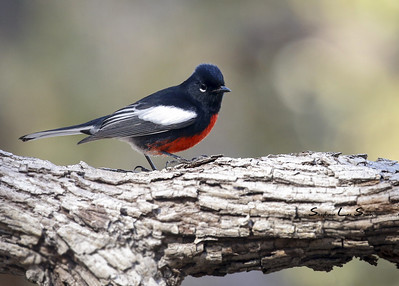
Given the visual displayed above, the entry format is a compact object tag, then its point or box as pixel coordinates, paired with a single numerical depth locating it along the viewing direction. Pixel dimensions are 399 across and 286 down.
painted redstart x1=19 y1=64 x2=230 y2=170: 9.45
